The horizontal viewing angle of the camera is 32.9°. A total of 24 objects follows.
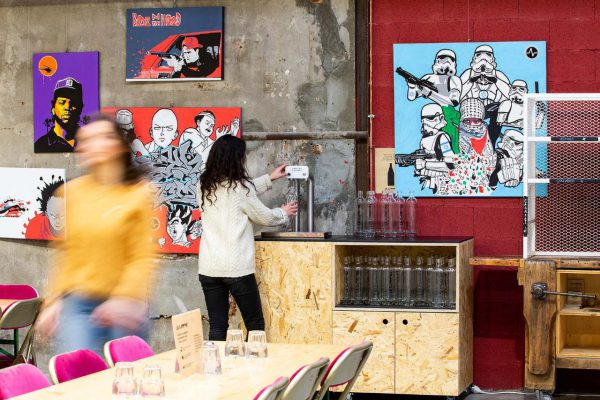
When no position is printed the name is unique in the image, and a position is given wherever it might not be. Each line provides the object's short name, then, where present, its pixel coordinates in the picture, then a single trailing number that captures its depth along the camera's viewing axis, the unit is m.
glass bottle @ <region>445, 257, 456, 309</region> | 6.93
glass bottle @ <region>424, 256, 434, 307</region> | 7.00
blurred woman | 4.59
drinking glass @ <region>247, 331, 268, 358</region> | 4.39
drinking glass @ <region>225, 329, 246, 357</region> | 4.39
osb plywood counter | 6.77
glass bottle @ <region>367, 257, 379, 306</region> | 7.09
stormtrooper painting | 7.36
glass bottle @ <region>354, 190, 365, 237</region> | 7.37
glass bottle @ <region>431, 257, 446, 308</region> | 6.97
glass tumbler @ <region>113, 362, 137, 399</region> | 3.49
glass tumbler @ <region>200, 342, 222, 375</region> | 4.01
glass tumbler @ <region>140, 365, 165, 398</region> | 3.51
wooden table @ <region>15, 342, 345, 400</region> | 3.56
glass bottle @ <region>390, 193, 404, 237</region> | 7.29
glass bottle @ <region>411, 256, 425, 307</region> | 7.03
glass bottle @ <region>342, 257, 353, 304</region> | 7.20
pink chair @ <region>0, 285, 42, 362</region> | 6.27
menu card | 3.92
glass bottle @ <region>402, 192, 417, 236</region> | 7.30
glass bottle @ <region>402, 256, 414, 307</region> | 7.02
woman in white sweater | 6.54
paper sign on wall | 7.52
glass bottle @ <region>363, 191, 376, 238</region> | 7.32
